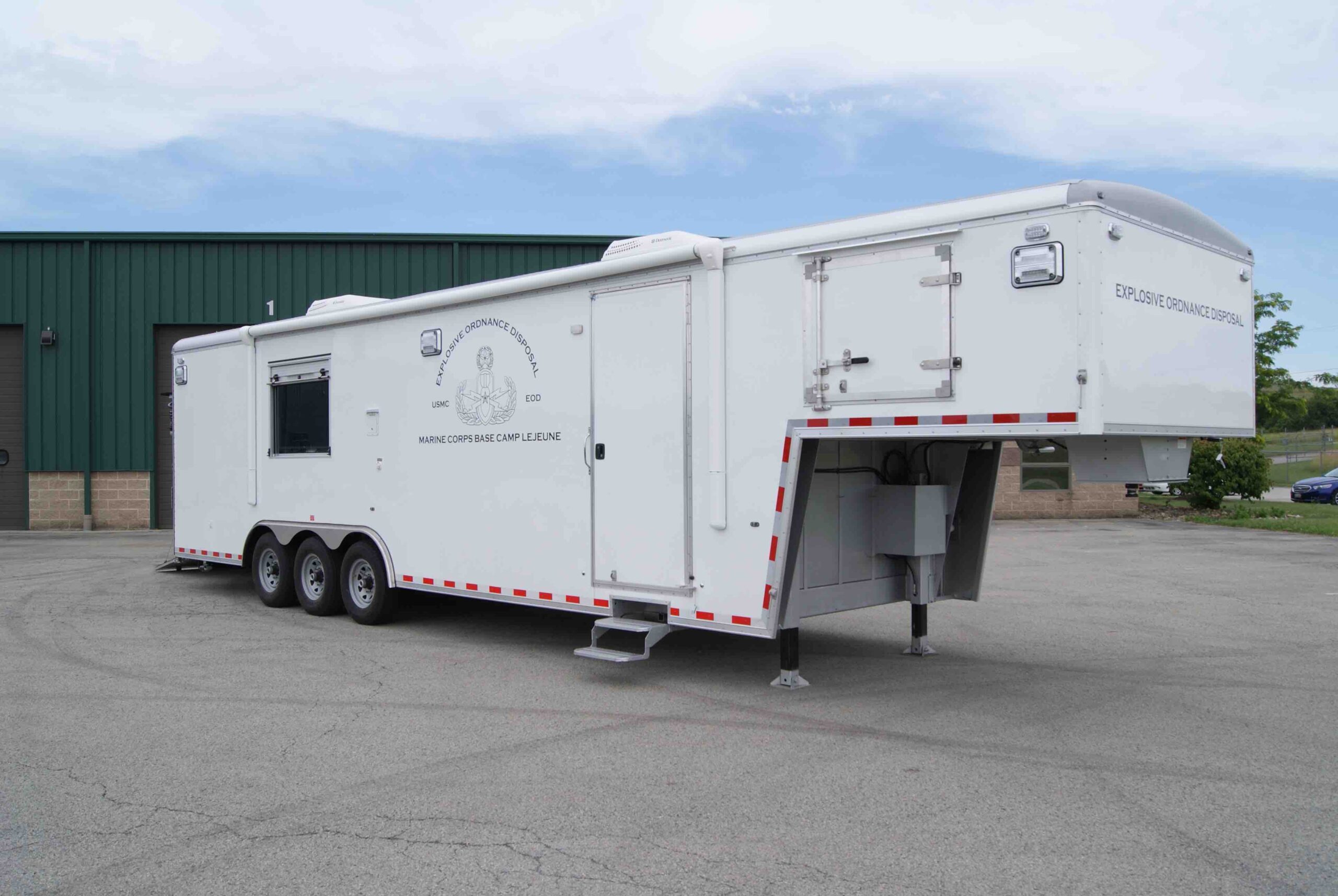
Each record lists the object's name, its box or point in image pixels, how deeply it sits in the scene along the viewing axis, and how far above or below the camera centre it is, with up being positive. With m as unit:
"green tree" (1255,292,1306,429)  33.38 +2.13
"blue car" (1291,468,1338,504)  28.91 -1.37
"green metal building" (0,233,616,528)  21.94 +2.49
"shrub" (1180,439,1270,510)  24.36 -0.77
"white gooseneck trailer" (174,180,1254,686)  5.87 +0.23
